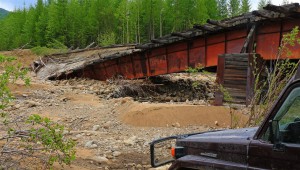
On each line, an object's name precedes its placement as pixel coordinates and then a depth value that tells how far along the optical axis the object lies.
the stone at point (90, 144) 9.40
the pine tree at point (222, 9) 75.50
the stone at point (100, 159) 8.19
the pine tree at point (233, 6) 75.41
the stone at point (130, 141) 9.67
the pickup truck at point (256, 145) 3.26
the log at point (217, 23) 16.88
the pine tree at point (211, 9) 71.00
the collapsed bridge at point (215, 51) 15.08
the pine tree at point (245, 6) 72.12
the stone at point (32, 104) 15.53
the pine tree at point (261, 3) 79.70
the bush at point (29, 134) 5.73
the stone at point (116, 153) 8.78
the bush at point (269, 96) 8.57
